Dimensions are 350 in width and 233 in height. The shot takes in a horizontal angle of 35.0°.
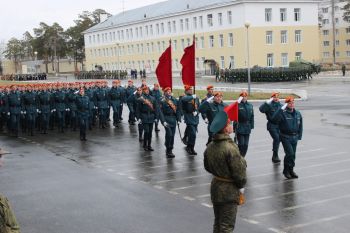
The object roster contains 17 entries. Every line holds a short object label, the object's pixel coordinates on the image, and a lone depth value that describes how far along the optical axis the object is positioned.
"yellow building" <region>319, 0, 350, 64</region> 100.00
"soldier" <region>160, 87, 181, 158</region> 15.48
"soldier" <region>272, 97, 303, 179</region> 12.05
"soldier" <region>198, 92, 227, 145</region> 14.63
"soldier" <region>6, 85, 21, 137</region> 21.28
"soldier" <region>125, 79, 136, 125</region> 23.81
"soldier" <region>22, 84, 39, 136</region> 21.77
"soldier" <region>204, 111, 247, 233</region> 6.77
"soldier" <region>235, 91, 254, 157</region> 13.72
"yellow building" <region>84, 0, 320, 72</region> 69.88
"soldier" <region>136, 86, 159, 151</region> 16.47
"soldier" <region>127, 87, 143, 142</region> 16.84
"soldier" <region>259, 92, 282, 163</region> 13.66
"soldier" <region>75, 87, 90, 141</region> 19.48
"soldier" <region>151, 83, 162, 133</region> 20.21
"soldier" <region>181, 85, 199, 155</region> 15.55
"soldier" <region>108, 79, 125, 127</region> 23.48
